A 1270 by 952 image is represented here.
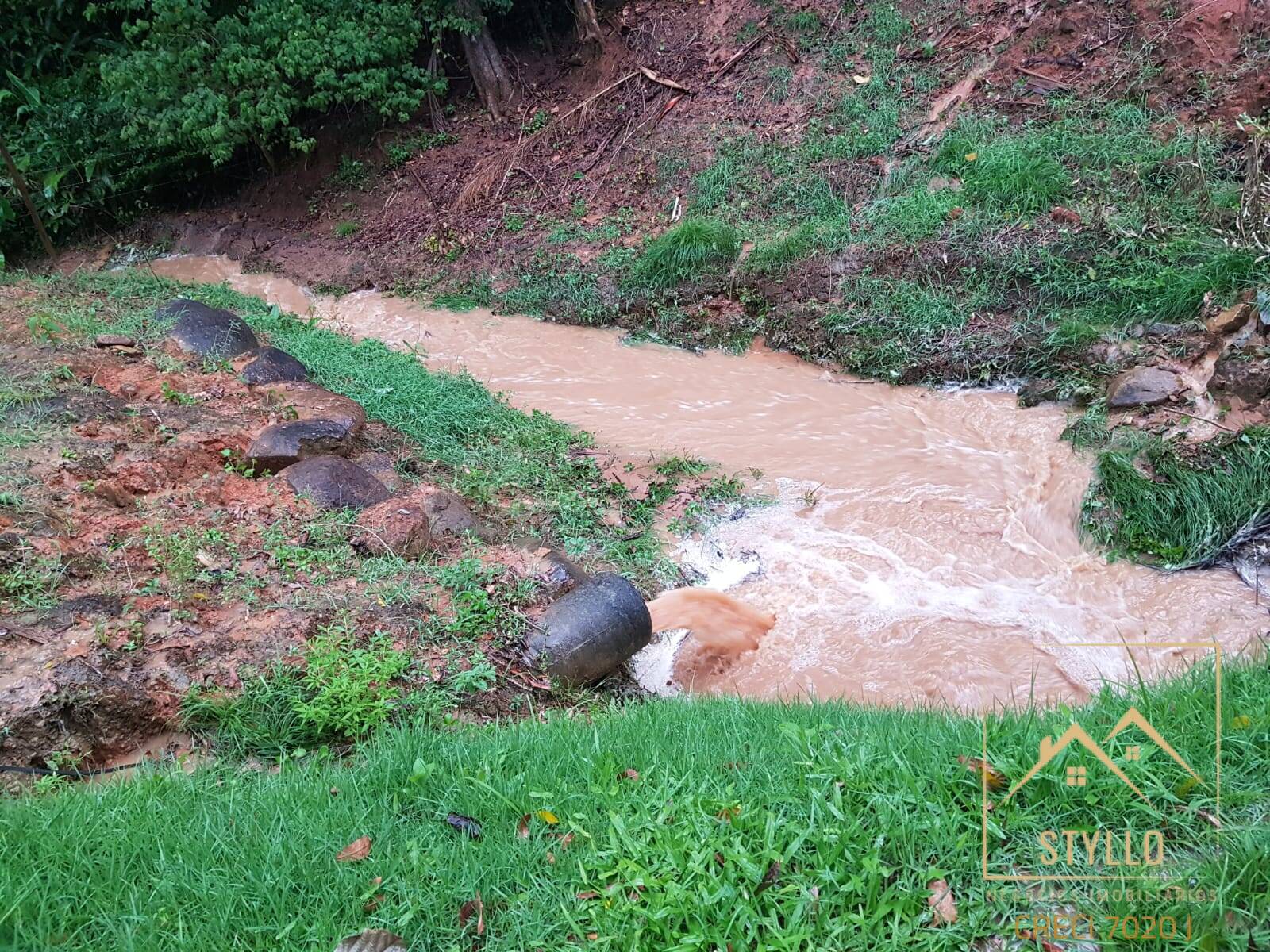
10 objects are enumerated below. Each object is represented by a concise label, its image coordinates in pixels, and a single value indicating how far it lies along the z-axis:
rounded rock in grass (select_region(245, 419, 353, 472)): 5.36
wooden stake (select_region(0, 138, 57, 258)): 9.71
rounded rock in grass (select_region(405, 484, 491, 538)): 5.17
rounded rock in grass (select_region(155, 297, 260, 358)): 7.01
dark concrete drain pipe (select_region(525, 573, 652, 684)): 4.20
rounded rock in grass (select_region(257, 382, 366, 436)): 6.02
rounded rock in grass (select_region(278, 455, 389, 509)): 5.05
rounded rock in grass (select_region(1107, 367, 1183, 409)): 6.39
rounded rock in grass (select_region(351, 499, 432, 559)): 4.72
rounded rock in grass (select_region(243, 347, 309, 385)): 6.66
